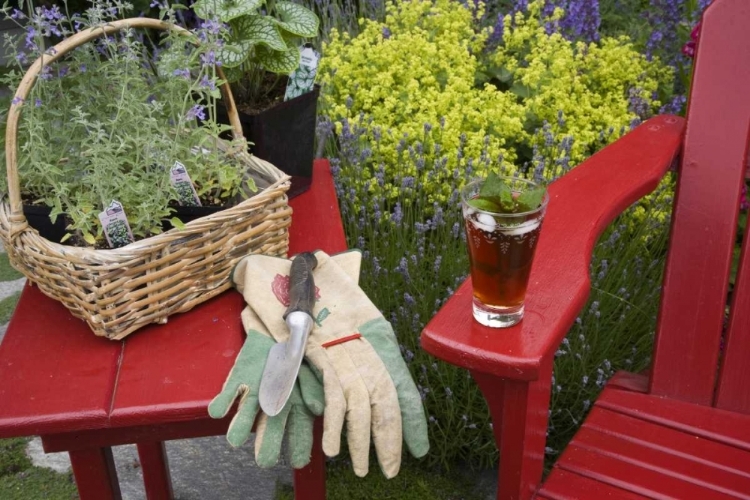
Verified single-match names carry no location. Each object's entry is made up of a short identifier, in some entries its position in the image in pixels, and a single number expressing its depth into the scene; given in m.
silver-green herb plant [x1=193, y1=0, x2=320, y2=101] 1.63
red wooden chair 1.17
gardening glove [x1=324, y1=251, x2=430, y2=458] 1.29
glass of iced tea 1.07
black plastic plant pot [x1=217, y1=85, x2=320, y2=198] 1.76
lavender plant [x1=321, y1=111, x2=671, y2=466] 2.04
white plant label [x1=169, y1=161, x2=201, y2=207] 1.44
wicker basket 1.26
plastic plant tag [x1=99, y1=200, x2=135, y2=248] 1.32
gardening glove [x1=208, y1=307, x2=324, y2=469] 1.19
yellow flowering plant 2.50
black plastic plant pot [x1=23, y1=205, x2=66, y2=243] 1.43
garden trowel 1.20
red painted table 1.19
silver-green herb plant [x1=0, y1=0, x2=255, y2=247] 1.38
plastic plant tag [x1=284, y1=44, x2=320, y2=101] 1.82
